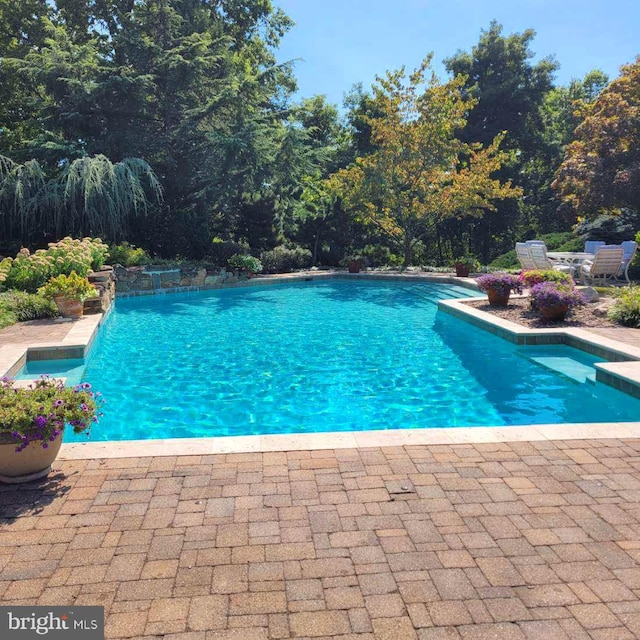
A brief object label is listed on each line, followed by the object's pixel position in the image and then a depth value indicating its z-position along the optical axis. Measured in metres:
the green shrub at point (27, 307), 10.33
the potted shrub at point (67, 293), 10.41
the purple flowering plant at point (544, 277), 10.97
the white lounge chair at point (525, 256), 14.69
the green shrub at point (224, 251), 20.19
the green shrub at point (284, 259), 20.64
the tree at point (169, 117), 19.14
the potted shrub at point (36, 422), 3.51
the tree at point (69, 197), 17.20
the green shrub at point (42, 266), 11.88
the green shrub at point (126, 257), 17.75
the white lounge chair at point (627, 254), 14.35
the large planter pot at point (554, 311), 9.62
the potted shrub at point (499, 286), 11.54
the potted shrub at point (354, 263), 21.14
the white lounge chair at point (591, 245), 17.30
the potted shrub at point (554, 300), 9.55
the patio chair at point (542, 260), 13.94
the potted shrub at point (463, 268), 18.88
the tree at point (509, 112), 26.27
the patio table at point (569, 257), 15.16
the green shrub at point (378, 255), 23.11
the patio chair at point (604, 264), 13.34
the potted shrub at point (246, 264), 19.48
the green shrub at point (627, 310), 9.38
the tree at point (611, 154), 15.96
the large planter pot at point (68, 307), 10.45
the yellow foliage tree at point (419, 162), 18.69
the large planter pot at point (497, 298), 11.67
